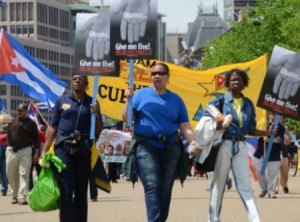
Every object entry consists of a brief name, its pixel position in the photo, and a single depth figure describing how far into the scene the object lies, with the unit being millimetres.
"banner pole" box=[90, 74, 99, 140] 13672
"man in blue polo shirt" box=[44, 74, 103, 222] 13445
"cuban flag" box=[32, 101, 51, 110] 45969
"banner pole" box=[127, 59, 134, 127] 12883
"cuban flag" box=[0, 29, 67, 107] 26391
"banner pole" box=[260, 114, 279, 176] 19223
